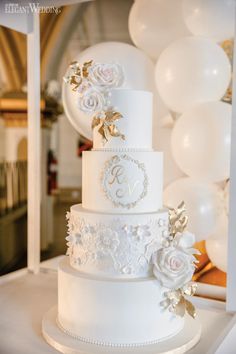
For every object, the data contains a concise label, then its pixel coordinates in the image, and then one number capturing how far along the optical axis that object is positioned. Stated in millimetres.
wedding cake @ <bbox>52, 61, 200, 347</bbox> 1619
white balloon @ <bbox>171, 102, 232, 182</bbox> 2127
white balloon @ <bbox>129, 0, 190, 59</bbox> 2408
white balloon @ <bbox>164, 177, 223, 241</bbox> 2260
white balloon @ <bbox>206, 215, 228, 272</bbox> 2424
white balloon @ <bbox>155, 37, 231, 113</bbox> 2160
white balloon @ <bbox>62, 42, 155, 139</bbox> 2377
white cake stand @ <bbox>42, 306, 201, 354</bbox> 1566
